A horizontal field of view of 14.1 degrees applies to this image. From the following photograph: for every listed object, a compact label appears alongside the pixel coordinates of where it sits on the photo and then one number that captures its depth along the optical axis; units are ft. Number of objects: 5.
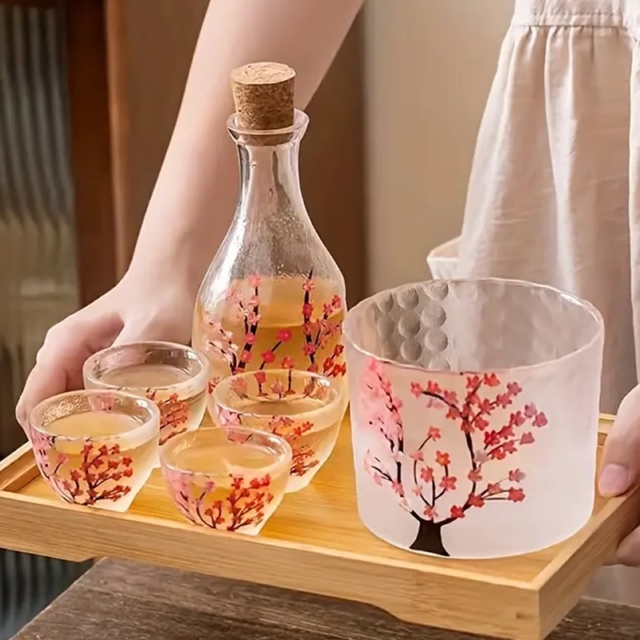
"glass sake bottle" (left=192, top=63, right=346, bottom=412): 4.07
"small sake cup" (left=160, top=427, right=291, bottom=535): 3.78
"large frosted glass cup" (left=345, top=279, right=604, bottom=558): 3.71
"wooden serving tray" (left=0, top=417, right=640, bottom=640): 3.66
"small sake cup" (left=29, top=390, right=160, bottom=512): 3.86
